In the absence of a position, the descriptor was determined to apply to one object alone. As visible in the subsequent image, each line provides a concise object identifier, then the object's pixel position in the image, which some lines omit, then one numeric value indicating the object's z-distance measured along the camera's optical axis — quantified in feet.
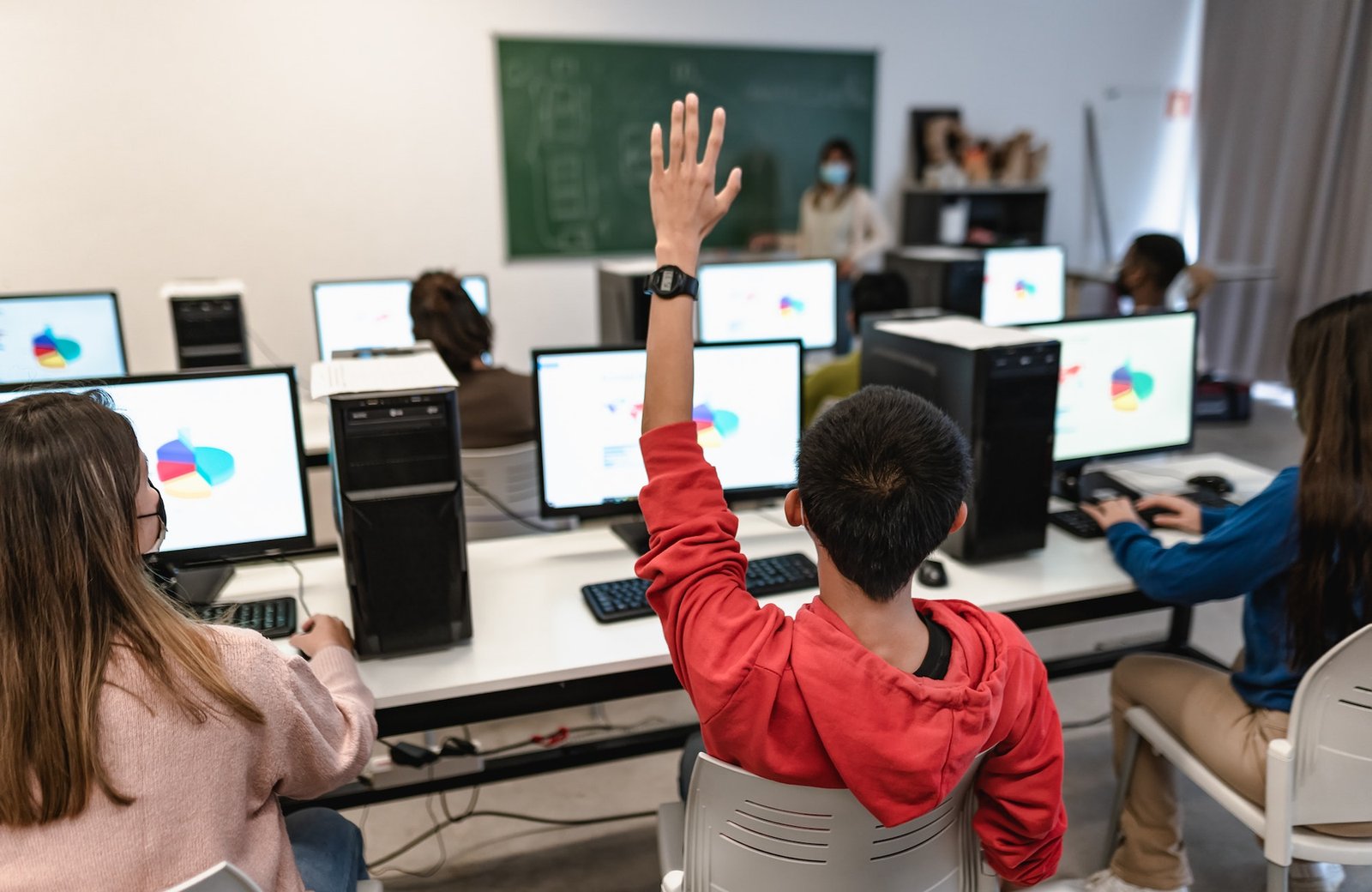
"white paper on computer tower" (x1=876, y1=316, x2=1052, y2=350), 5.77
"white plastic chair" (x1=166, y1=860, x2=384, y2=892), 2.68
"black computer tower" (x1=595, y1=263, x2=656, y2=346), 9.42
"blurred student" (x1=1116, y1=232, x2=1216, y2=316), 9.63
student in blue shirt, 4.68
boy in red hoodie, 2.98
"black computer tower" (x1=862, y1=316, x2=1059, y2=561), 5.66
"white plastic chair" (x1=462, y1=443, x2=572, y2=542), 6.99
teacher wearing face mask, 16.38
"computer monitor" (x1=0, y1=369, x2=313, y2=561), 5.16
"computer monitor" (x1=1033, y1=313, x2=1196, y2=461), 6.86
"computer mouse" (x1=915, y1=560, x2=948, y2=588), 5.66
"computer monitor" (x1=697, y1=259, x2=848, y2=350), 10.61
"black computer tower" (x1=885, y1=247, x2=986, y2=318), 10.57
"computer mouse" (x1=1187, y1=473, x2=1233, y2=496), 7.39
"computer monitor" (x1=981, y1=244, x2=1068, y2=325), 11.29
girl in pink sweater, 2.91
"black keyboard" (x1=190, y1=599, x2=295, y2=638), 5.06
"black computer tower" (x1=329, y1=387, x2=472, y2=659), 4.56
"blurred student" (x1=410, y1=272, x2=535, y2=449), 7.39
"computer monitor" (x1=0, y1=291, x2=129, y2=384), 9.15
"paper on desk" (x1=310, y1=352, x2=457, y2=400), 4.60
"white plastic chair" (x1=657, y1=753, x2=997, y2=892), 3.17
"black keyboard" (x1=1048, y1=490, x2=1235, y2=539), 6.45
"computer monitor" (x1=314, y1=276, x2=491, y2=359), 10.69
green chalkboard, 15.39
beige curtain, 16.57
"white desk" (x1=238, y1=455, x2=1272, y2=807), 4.72
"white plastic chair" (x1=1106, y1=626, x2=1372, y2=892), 4.35
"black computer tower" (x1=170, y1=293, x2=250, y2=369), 9.53
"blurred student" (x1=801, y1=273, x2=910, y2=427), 8.68
